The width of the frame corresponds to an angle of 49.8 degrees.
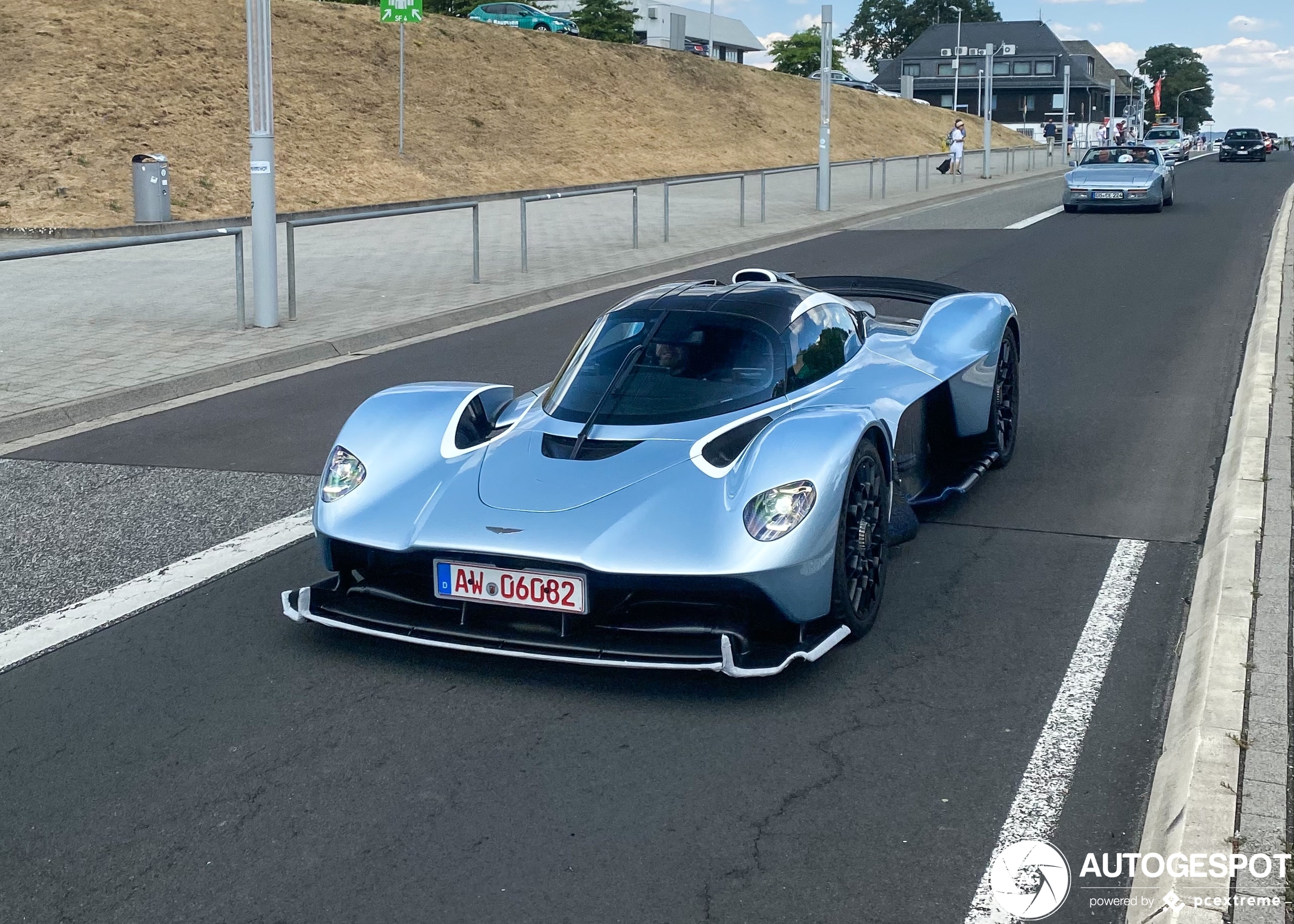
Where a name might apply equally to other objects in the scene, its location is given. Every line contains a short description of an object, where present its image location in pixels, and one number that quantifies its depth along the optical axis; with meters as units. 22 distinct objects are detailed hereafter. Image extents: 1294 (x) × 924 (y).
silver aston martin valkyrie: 4.39
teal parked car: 53.50
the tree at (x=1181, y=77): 170.00
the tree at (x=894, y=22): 142.50
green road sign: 28.44
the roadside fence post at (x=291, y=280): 12.88
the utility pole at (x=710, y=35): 90.06
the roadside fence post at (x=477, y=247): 15.45
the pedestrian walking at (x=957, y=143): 36.53
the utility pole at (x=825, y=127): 26.55
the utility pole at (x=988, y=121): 37.91
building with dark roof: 115.50
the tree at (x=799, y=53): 91.69
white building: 86.19
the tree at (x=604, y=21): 66.06
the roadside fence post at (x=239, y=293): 12.11
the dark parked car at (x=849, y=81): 76.94
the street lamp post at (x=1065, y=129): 50.69
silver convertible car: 25.14
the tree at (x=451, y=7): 60.97
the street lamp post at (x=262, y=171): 11.84
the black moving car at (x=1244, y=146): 62.41
